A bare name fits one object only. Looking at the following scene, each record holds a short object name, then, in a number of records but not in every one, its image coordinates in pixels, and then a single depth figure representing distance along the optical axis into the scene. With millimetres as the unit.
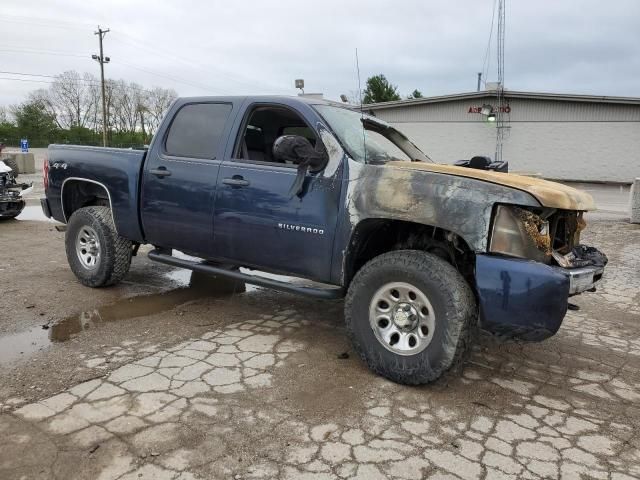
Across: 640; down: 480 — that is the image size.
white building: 23672
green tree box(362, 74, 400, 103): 37969
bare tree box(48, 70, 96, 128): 69812
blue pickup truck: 3285
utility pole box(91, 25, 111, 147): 45903
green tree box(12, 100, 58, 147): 51125
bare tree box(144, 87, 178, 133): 72375
